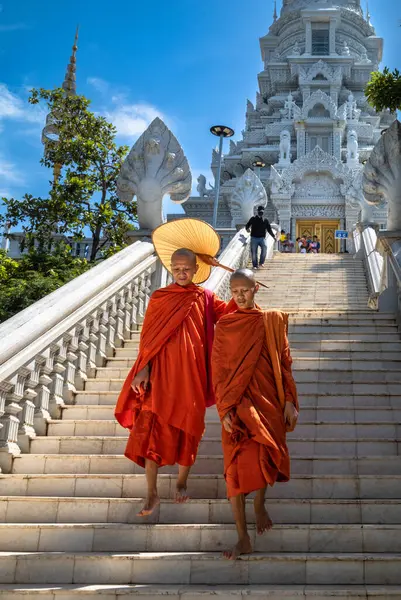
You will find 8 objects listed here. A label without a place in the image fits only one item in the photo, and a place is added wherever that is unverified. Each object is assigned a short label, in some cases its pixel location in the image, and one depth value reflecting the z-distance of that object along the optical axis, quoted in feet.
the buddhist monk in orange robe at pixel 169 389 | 11.85
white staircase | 10.38
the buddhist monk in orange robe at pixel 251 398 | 10.75
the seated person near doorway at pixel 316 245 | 67.85
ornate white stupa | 86.02
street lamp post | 58.29
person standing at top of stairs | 39.14
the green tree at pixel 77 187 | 47.03
